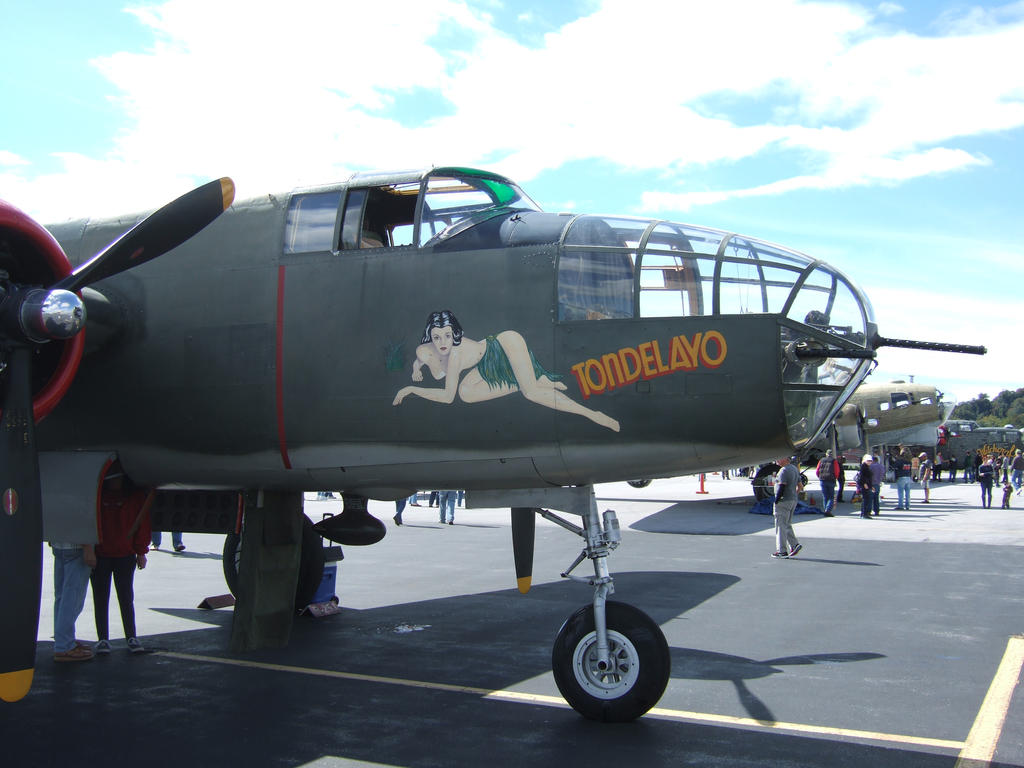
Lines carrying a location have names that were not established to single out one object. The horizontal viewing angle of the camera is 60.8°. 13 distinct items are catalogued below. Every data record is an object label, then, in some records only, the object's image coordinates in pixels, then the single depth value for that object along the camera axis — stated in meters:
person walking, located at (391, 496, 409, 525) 22.78
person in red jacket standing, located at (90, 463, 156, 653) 8.48
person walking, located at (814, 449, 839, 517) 24.94
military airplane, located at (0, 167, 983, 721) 5.86
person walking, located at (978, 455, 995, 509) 28.92
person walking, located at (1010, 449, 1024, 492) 38.41
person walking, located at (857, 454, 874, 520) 24.70
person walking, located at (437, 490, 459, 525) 23.35
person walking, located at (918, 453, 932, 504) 32.49
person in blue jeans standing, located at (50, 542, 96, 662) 8.42
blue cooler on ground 11.07
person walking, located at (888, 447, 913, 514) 27.94
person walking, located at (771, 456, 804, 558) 16.05
